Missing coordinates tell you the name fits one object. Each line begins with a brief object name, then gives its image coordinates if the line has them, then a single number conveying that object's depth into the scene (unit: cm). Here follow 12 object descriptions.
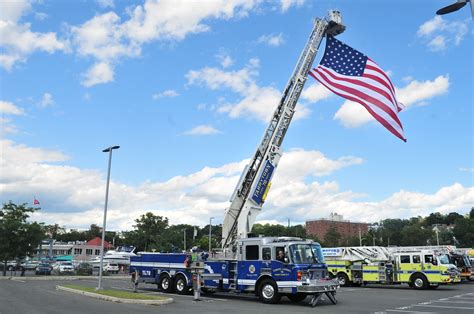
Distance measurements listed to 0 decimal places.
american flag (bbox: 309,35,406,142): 1828
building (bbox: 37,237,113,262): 10250
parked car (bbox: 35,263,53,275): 3888
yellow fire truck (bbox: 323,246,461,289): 2491
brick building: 15788
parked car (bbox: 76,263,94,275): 3874
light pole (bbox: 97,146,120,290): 2039
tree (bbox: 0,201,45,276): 3197
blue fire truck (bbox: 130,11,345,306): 1695
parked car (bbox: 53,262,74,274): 4041
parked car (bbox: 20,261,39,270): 5612
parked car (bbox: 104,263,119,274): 4737
